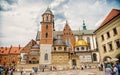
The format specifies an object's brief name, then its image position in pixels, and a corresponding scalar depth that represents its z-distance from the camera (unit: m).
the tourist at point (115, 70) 6.84
